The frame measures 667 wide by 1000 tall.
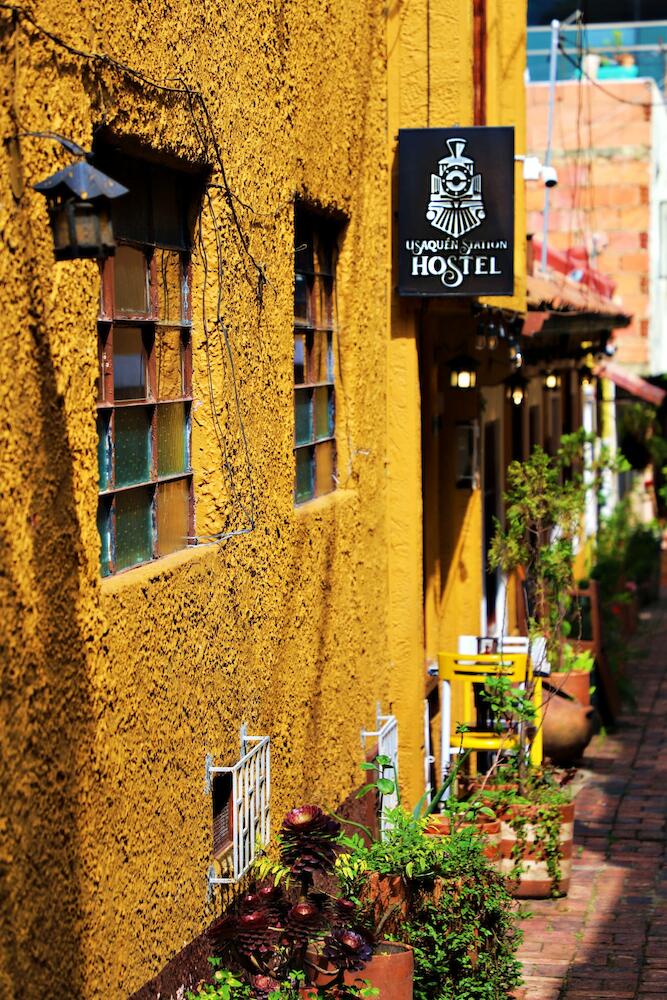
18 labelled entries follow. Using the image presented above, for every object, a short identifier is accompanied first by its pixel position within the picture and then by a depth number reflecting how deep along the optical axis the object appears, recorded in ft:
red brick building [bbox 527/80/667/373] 82.74
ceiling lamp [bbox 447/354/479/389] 37.24
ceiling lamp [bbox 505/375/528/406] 47.45
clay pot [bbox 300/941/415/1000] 19.79
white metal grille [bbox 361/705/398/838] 28.09
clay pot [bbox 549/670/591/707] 41.98
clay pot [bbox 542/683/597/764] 39.93
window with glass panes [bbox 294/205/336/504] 25.40
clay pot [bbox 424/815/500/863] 25.67
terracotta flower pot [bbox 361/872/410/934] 21.74
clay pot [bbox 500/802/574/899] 30.12
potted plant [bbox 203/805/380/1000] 17.81
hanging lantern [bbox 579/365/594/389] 65.16
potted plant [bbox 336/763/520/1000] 21.99
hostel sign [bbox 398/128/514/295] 29.50
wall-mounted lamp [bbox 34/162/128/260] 13.12
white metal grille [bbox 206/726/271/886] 19.60
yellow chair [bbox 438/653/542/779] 32.19
